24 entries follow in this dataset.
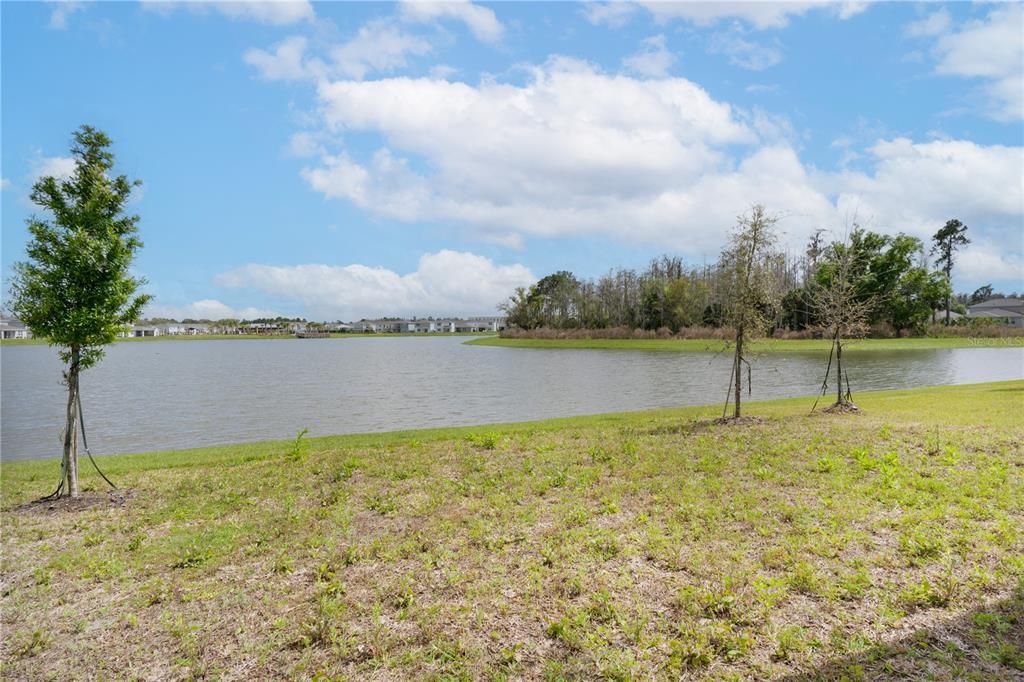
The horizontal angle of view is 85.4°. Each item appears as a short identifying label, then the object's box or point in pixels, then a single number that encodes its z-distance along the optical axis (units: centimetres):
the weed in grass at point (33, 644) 465
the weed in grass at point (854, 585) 505
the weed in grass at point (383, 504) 774
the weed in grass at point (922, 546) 571
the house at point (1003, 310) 10221
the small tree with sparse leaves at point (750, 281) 1419
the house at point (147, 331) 16842
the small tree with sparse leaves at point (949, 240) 8181
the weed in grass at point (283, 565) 593
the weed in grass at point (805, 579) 518
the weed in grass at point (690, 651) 417
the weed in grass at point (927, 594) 486
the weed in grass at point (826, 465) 901
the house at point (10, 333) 12885
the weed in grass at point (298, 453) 1130
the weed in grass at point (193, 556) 621
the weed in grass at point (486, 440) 1179
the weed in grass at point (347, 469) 945
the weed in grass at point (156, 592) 539
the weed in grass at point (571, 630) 446
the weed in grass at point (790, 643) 424
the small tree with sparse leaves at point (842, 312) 1631
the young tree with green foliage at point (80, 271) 844
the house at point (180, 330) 18650
